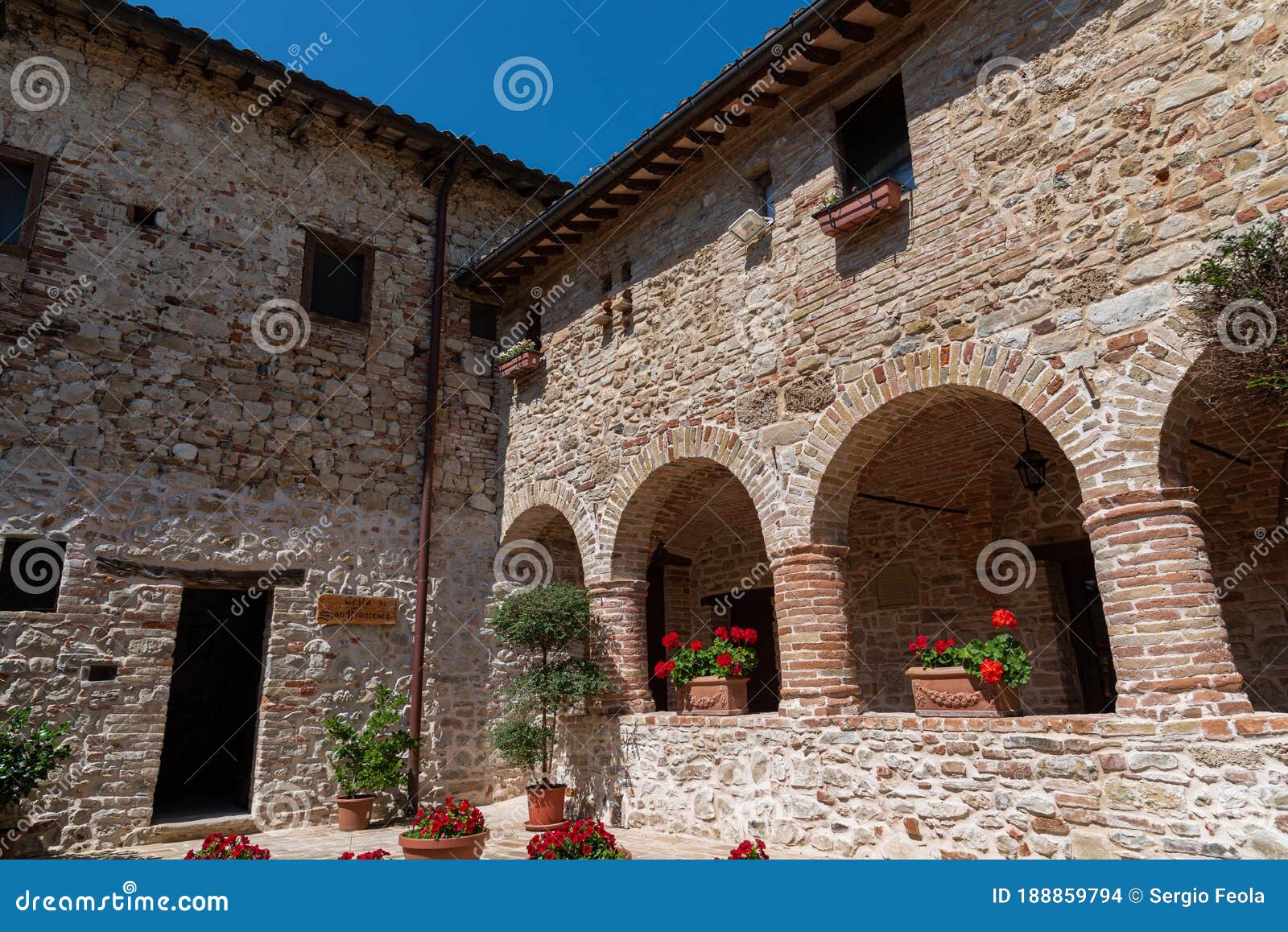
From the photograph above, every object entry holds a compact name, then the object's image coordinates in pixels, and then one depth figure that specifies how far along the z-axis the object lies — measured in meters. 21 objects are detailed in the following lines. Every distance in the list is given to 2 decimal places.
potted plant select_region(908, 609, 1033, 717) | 5.74
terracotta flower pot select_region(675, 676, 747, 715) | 7.46
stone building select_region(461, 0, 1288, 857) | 4.93
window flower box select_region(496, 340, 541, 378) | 10.16
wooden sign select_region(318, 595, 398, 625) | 8.90
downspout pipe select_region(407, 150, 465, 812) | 9.11
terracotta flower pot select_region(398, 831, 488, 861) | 5.79
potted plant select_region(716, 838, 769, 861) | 3.97
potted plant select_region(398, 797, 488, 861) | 5.81
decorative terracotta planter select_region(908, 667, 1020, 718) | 5.75
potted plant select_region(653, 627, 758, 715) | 7.50
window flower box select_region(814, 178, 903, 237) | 6.56
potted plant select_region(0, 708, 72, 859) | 6.48
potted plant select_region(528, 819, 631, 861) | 4.79
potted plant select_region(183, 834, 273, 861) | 4.82
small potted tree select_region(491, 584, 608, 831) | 8.11
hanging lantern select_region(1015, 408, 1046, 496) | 7.06
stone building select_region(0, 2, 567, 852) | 7.69
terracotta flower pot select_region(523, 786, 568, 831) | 8.00
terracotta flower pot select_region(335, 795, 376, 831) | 8.24
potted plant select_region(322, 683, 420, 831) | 8.30
